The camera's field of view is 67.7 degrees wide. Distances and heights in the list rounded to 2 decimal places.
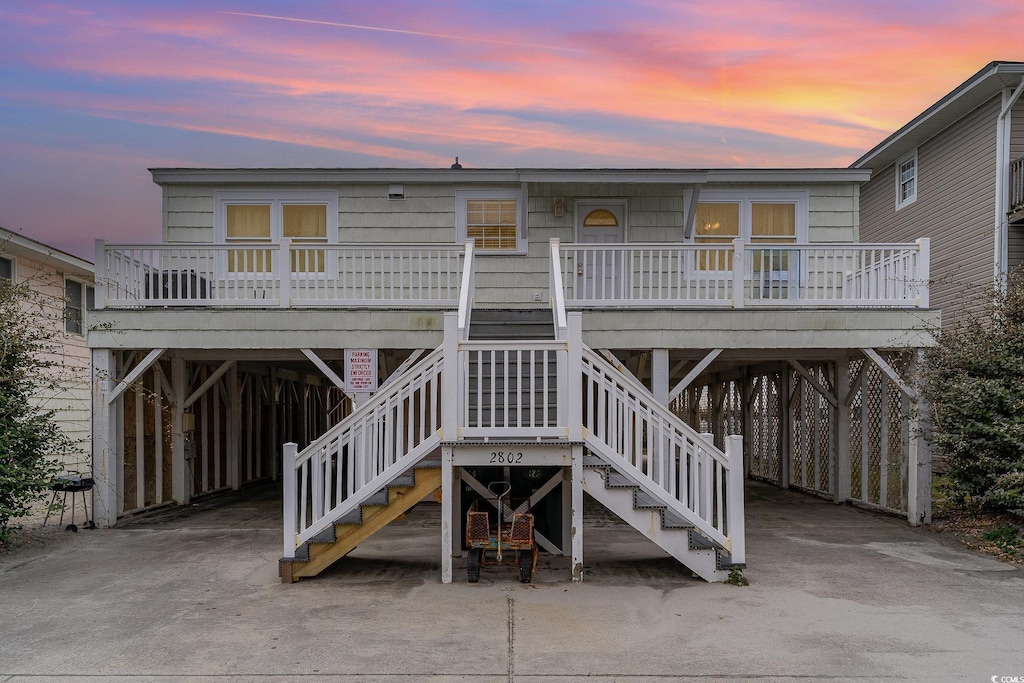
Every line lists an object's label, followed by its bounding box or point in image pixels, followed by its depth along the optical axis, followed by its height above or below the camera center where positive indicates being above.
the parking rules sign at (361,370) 9.98 -0.49
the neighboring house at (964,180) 14.23 +3.25
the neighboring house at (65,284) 15.99 +1.11
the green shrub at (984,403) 8.80 -0.81
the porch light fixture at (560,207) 12.19 +2.02
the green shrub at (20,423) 8.35 -1.03
